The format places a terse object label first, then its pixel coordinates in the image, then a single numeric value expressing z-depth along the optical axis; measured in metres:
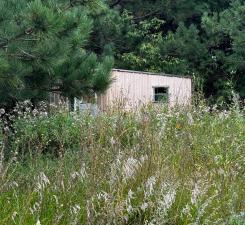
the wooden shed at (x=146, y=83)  14.77
